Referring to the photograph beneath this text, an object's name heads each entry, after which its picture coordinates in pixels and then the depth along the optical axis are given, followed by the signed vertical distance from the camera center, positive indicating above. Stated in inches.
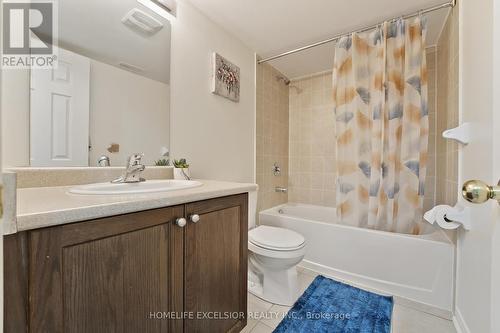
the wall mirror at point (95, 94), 36.0 +13.9
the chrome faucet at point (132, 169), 42.1 -0.8
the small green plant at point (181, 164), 54.8 +0.4
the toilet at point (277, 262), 56.4 -26.0
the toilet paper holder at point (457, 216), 44.5 -10.6
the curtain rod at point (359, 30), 57.9 +43.6
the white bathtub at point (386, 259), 56.1 -27.4
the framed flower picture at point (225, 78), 67.9 +29.1
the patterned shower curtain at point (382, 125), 63.2 +12.7
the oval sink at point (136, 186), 31.2 -3.8
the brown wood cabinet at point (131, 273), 20.0 -13.0
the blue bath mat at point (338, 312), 50.2 -37.1
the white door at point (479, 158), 27.9 +1.5
